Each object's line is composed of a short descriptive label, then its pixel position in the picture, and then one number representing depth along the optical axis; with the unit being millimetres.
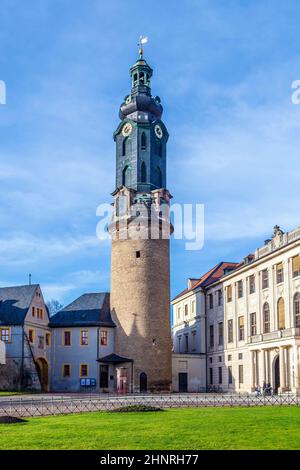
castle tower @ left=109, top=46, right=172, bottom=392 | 63031
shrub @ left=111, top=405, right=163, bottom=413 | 27095
